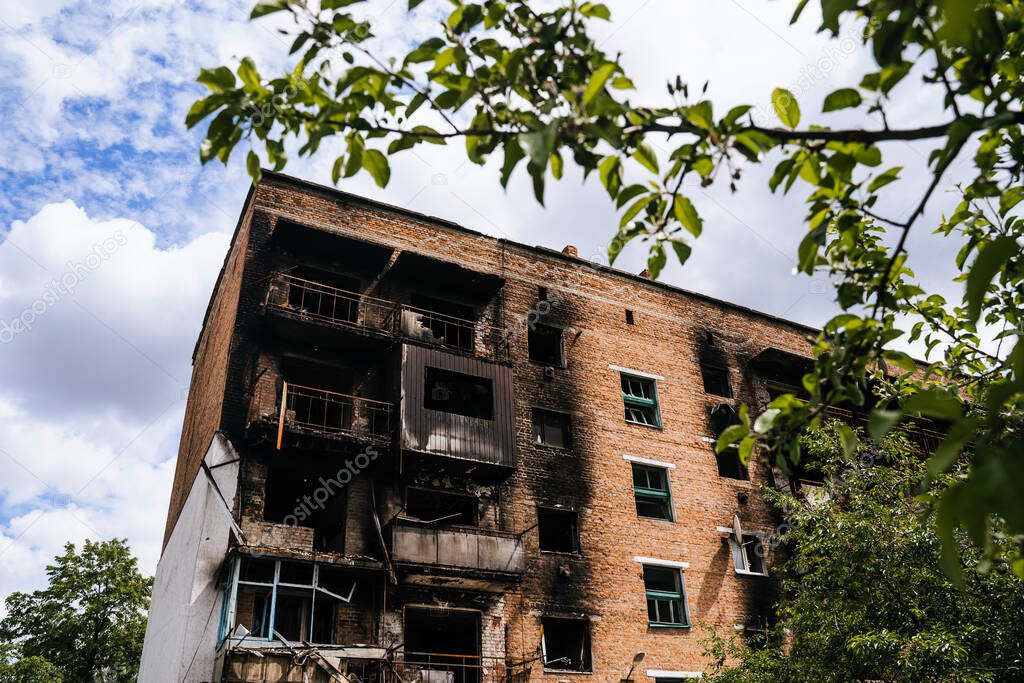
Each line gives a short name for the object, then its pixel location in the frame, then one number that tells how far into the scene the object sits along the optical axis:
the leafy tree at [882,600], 13.09
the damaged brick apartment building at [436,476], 17.88
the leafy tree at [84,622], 35.44
